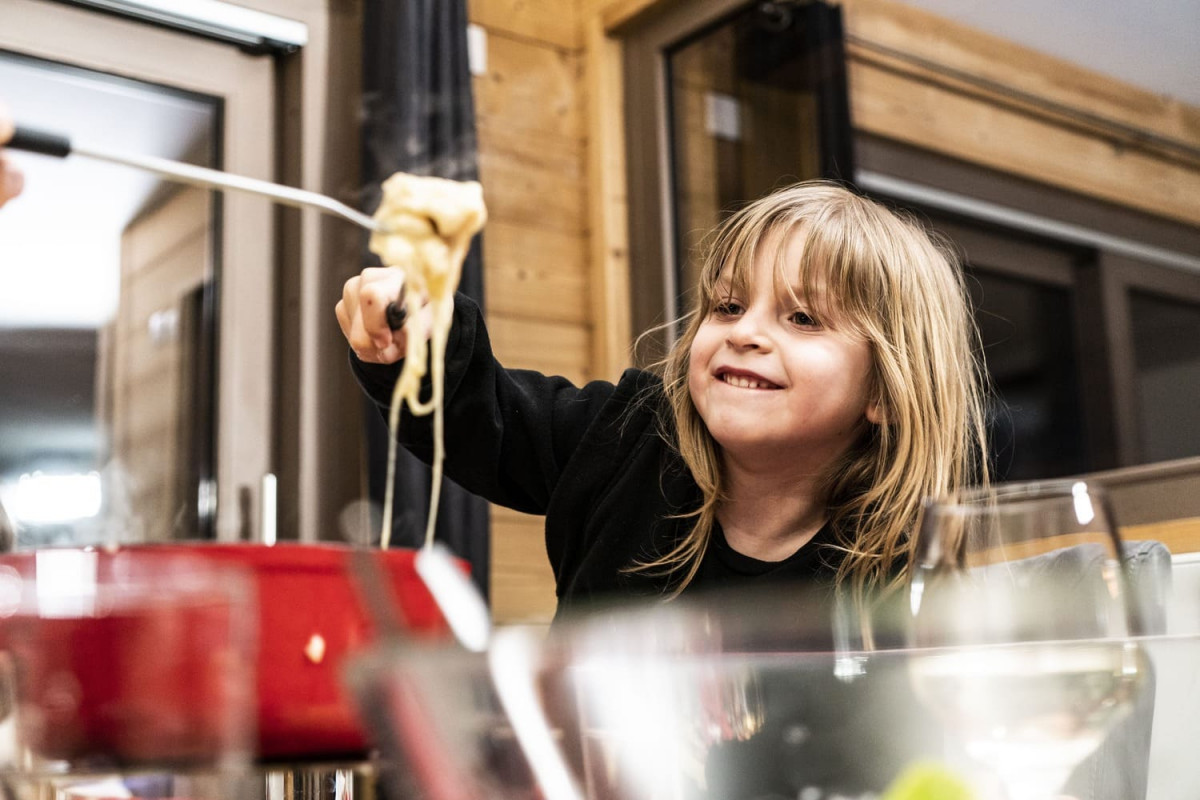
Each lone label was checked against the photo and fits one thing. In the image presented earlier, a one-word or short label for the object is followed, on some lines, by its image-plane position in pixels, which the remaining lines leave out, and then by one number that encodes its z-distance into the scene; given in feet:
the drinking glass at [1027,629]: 1.18
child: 3.50
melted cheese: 1.97
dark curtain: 7.64
